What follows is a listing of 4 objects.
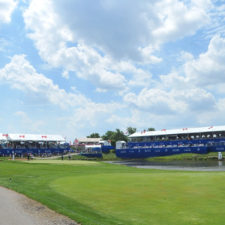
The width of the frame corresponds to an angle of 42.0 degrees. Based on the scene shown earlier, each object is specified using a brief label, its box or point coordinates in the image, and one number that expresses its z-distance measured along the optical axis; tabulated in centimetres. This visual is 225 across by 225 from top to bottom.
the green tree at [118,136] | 15750
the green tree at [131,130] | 17880
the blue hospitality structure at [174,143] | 7812
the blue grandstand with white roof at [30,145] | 8780
